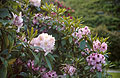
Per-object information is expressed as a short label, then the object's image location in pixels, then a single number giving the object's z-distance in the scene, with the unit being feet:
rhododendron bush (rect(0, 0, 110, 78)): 4.24
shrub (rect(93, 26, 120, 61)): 23.53
